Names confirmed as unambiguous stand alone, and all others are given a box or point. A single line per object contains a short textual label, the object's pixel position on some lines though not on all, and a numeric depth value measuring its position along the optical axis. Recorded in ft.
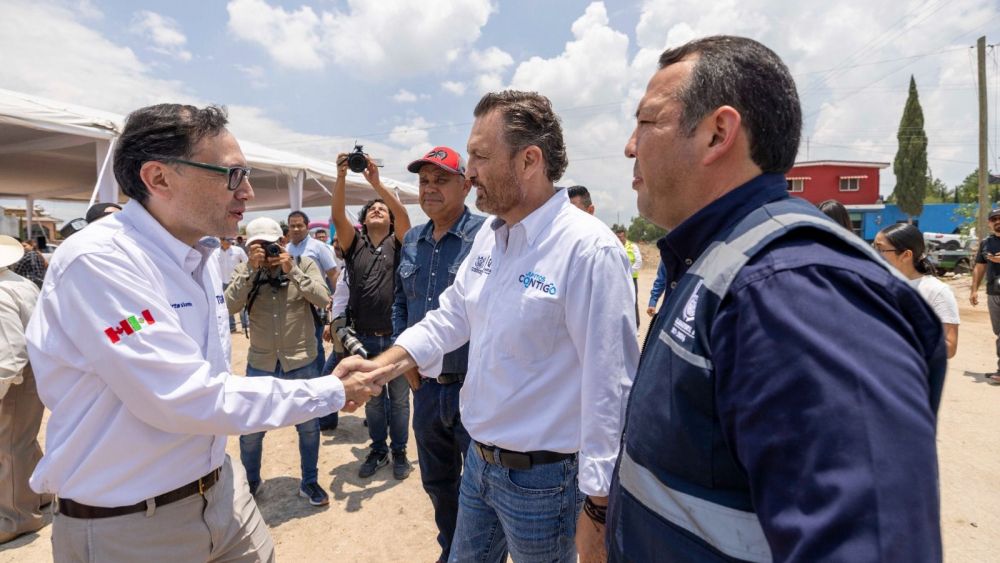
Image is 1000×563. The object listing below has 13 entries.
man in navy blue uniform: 2.17
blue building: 115.65
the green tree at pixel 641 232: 166.20
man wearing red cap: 9.61
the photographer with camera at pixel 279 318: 13.69
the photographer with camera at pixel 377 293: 14.67
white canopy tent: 17.44
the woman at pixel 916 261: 12.59
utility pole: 51.67
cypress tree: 122.72
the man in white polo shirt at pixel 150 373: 5.24
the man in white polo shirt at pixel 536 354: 5.53
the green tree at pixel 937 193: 160.42
